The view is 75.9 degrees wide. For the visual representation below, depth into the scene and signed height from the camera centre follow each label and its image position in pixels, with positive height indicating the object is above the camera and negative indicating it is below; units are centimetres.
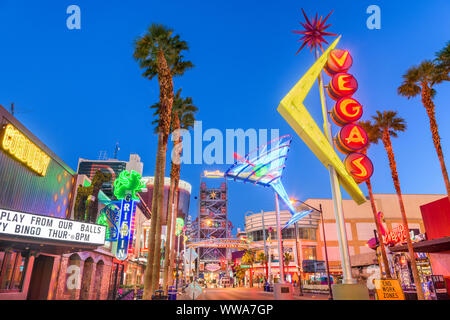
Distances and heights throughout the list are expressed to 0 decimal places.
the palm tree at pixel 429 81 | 2253 +1495
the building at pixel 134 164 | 14545 +5300
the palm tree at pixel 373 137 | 2914 +1427
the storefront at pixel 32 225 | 1520 +244
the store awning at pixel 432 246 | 2156 +188
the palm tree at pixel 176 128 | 2709 +1273
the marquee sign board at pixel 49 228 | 1412 +225
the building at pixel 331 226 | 7781 +1158
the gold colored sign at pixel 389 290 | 1214 -80
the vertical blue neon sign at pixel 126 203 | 3216 +742
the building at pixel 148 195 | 16138 +4004
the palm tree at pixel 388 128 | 2986 +1460
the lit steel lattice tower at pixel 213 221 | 12219 +2039
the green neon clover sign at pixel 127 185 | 3431 +971
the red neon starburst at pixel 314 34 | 1346 +1039
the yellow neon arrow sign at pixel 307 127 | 1102 +518
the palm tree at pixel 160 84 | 1622 +1134
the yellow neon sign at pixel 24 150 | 1563 +679
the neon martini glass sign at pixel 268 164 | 2930 +1022
